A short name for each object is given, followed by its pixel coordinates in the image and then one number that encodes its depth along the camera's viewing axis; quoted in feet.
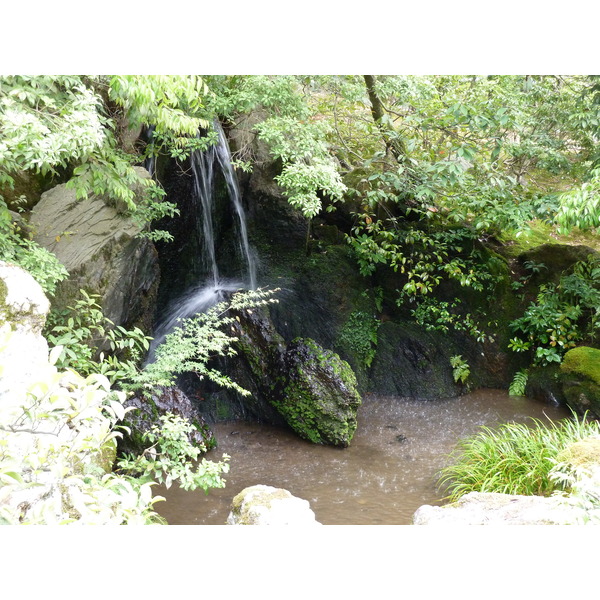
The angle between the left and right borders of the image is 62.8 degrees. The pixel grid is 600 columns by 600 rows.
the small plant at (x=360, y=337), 22.11
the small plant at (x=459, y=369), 21.29
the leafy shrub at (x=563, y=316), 19.57
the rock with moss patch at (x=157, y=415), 14.85
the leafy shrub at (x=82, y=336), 12.25
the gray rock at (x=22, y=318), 8.50
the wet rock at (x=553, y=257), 20.62
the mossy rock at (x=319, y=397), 17.75
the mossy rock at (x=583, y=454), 10.92
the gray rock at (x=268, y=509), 10.23
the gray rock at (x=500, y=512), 9.23
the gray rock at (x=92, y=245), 14.51
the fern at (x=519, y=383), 20.56
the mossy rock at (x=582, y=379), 17.28
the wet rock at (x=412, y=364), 21.59
